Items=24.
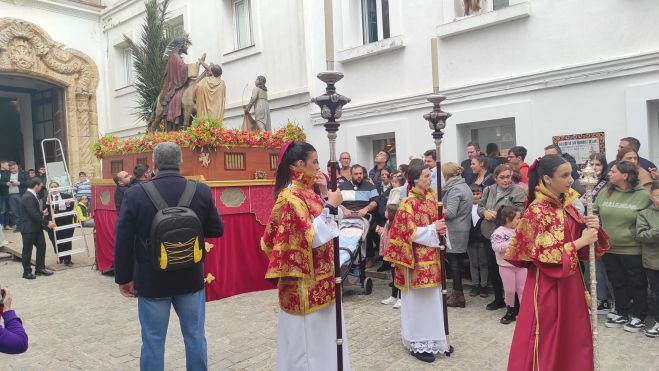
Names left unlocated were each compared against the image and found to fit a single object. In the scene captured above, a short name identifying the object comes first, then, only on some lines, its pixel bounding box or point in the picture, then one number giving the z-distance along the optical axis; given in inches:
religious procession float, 297.0
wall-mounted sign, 288.0
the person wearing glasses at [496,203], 244.4
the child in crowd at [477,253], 266.2
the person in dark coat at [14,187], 592.2
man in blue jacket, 140.0
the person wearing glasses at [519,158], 277.1
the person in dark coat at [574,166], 244.8
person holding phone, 93.4
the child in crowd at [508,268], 227.0
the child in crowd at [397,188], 288.8
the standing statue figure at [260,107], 384.1
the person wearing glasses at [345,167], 332.5
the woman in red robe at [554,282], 128.0
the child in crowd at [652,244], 201.2
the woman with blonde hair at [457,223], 256.5
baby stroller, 278.4
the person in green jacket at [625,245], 211.6
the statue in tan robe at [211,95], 343.6
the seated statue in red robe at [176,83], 358.0
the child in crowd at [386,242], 259.1
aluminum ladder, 401.1
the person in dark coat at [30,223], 361.7
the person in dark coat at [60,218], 403.9
